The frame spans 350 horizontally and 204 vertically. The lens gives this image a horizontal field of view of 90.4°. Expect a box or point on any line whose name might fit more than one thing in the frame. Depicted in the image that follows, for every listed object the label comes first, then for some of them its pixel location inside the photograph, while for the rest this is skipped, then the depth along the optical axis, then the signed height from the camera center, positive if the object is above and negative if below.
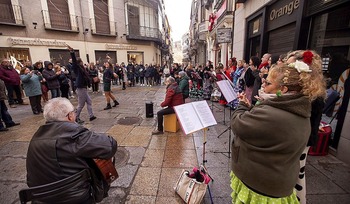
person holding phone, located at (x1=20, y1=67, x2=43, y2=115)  6.19 -0.87
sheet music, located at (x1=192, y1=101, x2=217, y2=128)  2.51 -0.73
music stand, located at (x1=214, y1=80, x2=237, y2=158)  3.40 -0.53
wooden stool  4.65 -1.58
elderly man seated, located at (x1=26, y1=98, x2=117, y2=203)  1.57 -0.80
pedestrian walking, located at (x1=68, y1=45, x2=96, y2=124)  5.24 -0.54
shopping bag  2.17 -1.55
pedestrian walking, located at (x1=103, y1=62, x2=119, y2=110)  6.91 -0.65
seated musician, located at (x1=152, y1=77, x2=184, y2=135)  4.45 -0.88
